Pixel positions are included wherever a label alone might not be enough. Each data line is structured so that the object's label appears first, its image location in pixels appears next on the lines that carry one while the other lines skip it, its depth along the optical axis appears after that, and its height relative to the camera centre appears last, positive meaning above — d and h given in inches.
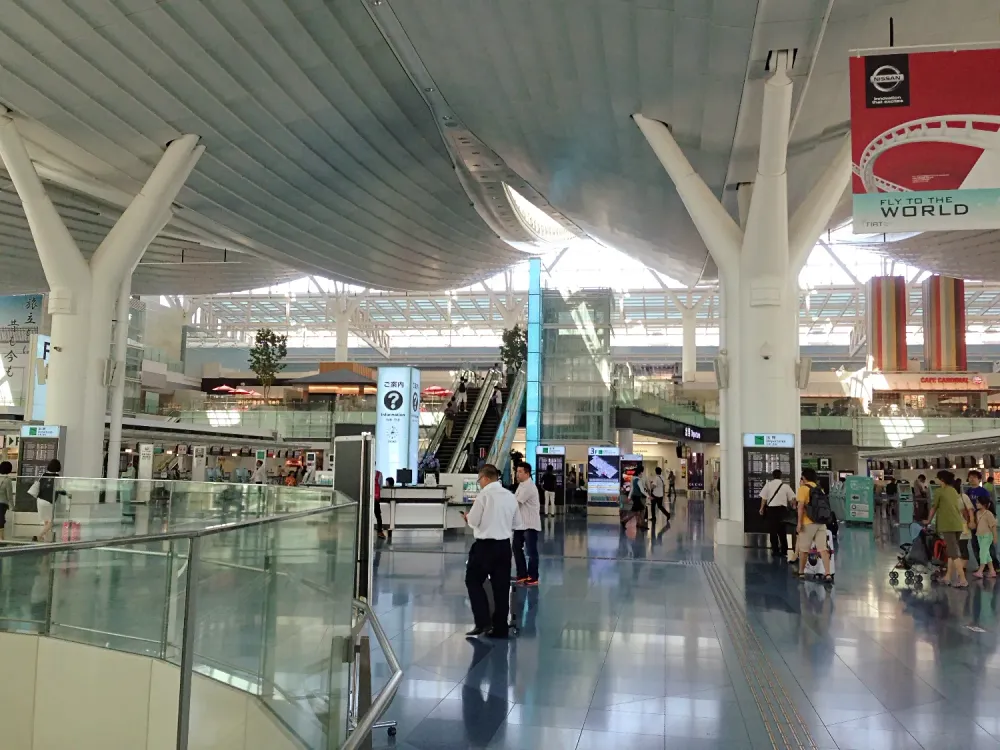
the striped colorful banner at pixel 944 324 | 1646.2 +277.7
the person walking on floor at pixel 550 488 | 889.5 -33.3
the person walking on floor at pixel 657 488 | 783.1 -27.9
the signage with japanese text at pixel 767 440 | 553.9 +13.6
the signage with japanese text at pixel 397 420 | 779.4 +31.6
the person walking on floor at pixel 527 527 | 365.1 -30.2
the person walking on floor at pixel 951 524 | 394.3 -27.7
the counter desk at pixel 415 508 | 600.4 -38.2
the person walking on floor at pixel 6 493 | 341.1 -18.9
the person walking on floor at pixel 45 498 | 354.6 -21.3
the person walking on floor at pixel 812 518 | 402.6 -27.2
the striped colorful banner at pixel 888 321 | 1664.6 +284.8
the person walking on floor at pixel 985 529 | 421.4 -32.0
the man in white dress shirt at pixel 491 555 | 269.4 -32.1
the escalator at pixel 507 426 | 970.1 +36.0
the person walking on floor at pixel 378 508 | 510.0 -33.0
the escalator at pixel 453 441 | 1021.2 +17.2
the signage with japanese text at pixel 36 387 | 820.6 +63.1
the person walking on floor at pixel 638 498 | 758.5 -35.7
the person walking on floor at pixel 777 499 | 494.9 -22.5
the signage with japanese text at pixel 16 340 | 1013.2 +135.7
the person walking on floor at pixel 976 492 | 420.5 -13.5
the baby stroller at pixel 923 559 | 405.4 -47.3
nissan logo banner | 326.3 +124.5
